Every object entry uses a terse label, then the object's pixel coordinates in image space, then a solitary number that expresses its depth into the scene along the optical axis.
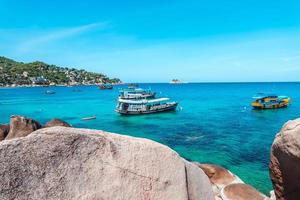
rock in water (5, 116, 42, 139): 14.39
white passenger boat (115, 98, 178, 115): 43.04
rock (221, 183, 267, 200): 7.61
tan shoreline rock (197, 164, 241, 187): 9.24
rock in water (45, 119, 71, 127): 17.89
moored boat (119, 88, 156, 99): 53.65
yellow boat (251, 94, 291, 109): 47.55
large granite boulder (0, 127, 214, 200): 3.09
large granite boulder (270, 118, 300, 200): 5.25
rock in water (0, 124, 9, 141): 15.73
